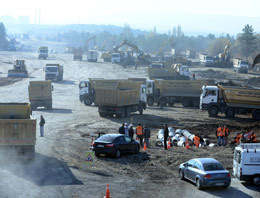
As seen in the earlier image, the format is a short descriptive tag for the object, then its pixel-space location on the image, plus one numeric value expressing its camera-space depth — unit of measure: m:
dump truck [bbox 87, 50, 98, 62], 124.19
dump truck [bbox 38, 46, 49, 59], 127.62
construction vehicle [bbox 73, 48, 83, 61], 131.38
